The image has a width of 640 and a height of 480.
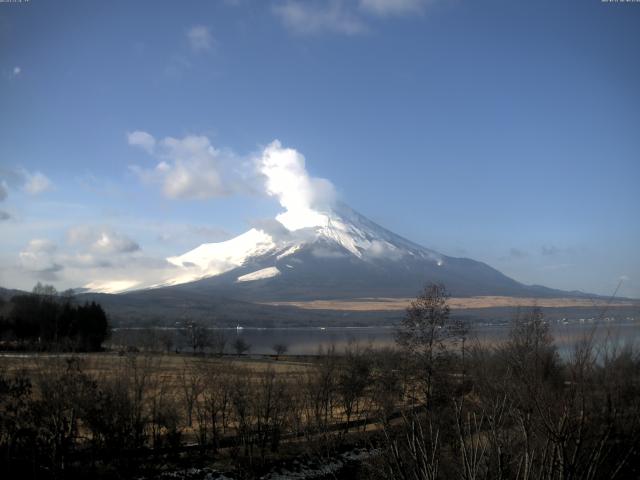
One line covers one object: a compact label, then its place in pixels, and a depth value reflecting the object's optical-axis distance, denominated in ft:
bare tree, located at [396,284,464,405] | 87.92
